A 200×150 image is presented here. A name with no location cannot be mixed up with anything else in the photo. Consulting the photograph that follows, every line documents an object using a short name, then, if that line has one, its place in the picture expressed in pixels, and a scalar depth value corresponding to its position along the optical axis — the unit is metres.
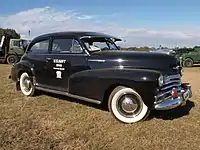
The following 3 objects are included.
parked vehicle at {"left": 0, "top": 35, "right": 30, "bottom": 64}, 14.47
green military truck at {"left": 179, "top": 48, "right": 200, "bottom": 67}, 14.46
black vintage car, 3.36
